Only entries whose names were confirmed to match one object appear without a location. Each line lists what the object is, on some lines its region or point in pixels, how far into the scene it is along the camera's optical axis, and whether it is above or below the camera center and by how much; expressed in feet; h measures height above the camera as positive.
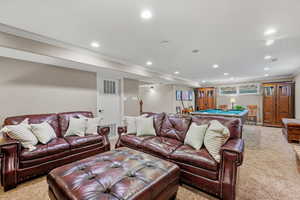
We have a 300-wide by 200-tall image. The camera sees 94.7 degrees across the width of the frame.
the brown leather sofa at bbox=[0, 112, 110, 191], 6.43 -2.92
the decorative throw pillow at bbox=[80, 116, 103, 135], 10.52 -1.93
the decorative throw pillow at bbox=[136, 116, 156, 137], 9.80 -1.89
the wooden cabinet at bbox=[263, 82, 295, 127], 19.44 -0.04
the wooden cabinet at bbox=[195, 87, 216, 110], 27.58 +0.64
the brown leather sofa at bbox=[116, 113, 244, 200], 5.43 -2.56
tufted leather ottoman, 4.02 -2.61
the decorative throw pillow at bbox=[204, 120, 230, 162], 6.27 -1.78
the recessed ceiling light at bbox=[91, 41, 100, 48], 9.01 +3.72
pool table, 13.28 -1.37
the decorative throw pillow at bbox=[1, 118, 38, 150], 7.17 -1.86
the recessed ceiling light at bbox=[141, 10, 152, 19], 5.82 +3.76
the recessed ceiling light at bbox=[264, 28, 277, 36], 7.38 +3.83
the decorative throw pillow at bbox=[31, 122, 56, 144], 8.13 -1.96
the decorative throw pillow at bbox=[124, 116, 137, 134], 10.37 -1.85
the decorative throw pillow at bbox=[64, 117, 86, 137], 9.95 -1.96
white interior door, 14.75 -0.08
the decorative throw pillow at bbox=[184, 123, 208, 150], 7.23 -1.90
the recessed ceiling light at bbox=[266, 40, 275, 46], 8.66 +3.80
